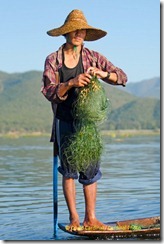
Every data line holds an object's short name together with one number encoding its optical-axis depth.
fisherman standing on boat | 5.90
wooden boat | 5.96
